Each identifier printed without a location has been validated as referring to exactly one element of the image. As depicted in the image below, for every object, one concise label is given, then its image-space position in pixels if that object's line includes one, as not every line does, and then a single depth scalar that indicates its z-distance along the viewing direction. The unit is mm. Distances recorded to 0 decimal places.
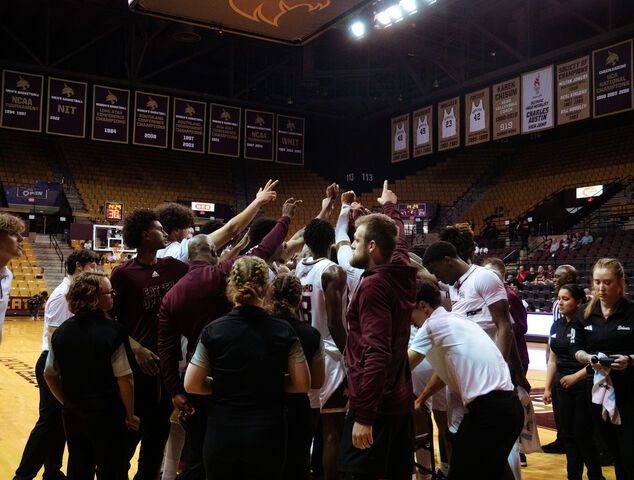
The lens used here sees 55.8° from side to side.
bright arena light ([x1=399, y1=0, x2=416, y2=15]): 14406
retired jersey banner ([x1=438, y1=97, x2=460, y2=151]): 17266
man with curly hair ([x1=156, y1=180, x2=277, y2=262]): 3646
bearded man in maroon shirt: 2428
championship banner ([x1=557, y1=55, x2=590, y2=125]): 14023
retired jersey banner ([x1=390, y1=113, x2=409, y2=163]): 19047
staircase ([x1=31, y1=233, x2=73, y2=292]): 19016
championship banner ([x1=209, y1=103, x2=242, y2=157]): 18672
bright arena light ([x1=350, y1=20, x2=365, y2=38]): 15820
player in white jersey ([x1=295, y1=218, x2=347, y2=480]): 3576
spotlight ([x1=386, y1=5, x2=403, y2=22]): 14789
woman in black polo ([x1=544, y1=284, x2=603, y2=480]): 3852
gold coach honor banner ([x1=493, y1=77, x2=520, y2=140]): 15562
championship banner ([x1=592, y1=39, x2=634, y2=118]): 13266
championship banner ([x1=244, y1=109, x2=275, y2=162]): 19250
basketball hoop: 18395
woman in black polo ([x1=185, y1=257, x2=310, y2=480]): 2316
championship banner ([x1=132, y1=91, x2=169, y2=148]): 17703
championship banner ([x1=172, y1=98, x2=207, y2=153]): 18141
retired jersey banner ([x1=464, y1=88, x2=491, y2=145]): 16375
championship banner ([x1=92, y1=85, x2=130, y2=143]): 17297
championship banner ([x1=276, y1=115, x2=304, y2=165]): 19859
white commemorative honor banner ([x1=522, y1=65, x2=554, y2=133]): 14789
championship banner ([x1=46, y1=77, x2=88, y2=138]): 16828
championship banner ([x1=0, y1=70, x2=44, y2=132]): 16281
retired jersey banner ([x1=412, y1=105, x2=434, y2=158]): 18234
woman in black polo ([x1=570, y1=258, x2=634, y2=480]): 3473
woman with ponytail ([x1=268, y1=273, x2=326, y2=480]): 2887
